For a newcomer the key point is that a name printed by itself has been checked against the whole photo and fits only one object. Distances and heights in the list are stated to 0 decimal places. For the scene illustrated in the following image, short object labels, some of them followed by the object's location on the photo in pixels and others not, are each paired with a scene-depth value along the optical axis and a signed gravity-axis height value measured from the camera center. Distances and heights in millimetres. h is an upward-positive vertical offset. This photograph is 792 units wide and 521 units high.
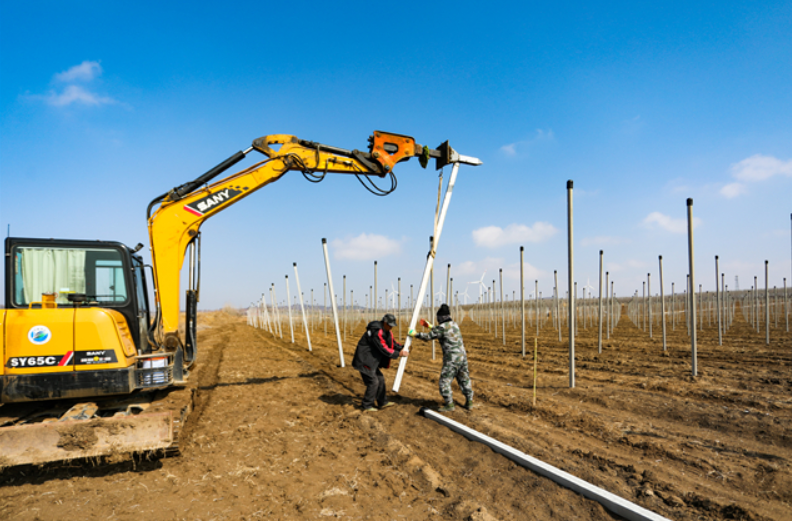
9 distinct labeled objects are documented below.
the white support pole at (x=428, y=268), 7879 +147
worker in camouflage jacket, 6980 -1322
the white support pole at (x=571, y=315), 8328 -845
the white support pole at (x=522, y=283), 12961 -287
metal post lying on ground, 3406 -1997
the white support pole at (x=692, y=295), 9164 -554
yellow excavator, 4602 -608
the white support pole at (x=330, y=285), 12512 -237
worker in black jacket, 7219 -1347
